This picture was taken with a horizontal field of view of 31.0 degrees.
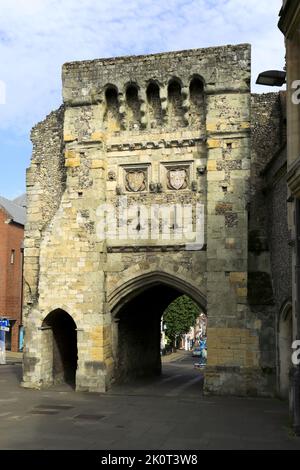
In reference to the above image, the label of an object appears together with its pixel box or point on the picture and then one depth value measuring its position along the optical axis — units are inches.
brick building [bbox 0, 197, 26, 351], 1469.0
